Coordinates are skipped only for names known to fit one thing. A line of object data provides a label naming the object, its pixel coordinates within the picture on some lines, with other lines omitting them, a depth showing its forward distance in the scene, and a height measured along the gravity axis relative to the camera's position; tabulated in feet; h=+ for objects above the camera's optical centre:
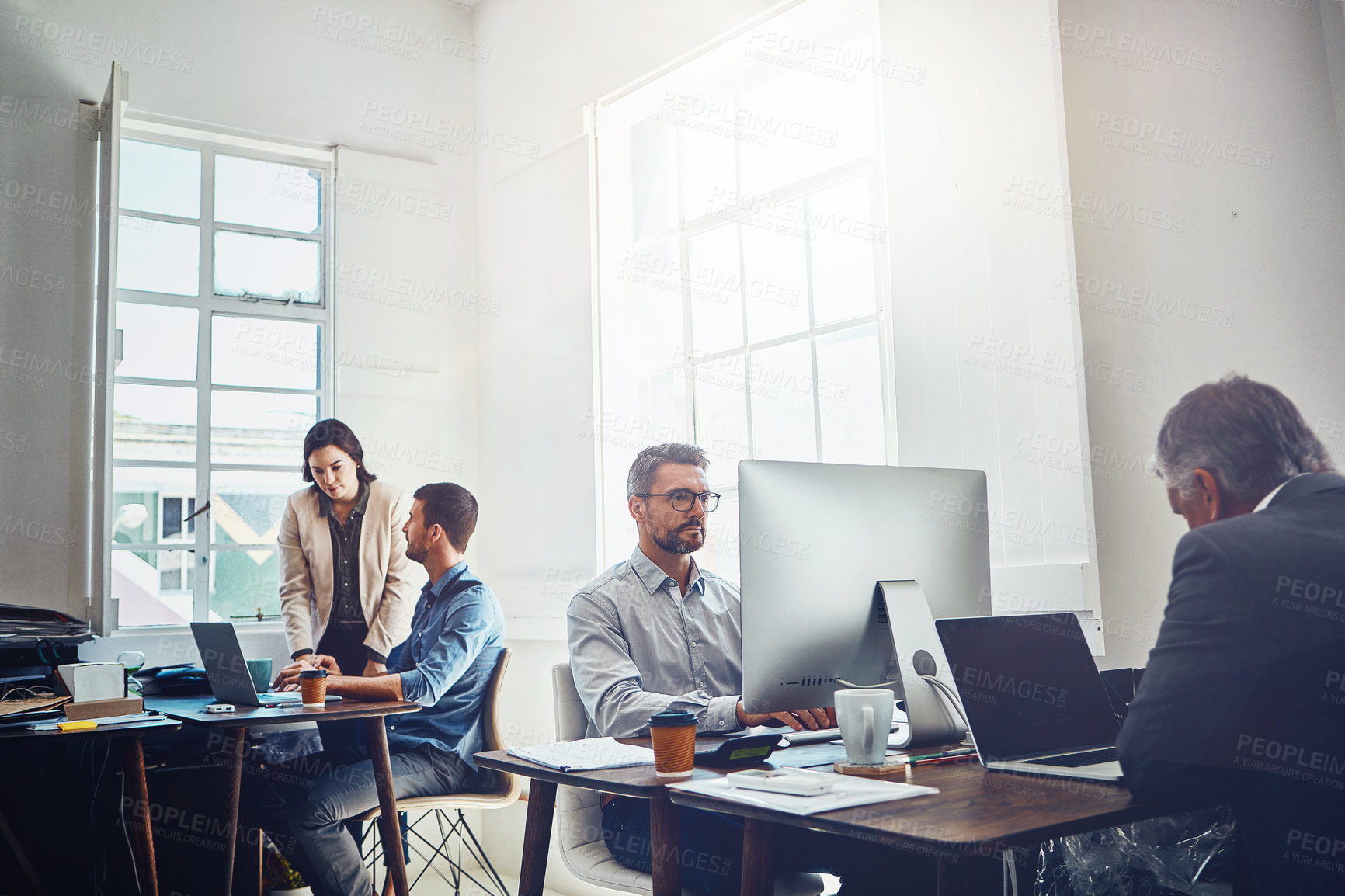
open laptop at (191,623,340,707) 9.51 -0.97
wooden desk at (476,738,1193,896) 3.88 -1.13
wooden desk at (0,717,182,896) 8.45 -1.66
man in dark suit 4.30 -0.64
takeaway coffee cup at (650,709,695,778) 5.16 -0.96
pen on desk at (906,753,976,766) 5.68 -1.19
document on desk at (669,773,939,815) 4.33 -1.09
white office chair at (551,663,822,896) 6.82 -2.10
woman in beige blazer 13.35 -0.17
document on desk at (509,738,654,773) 5.53 -1.12
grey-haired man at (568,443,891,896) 6.41 -0.76
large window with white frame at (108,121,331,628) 14.51 +2.92
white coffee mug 5.37 -0.91
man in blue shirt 9.53 -1.37
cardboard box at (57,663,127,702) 9.36 -1.05
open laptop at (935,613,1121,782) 5.34 -0.82
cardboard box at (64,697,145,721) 9.02 -1.26
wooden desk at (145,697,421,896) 8.90 -1.48
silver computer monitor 5.76 -0.10
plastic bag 6.00 -1.92
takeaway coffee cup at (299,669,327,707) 9.39 -1.15
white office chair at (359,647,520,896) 10.26 -2.44
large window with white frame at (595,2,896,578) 11.24 +3.57
